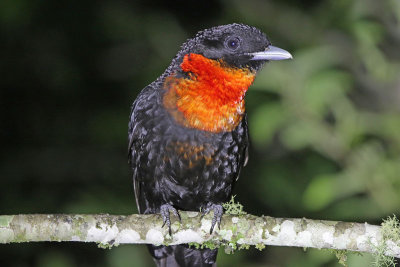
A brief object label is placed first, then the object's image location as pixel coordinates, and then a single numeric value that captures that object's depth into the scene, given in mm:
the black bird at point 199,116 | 6801
